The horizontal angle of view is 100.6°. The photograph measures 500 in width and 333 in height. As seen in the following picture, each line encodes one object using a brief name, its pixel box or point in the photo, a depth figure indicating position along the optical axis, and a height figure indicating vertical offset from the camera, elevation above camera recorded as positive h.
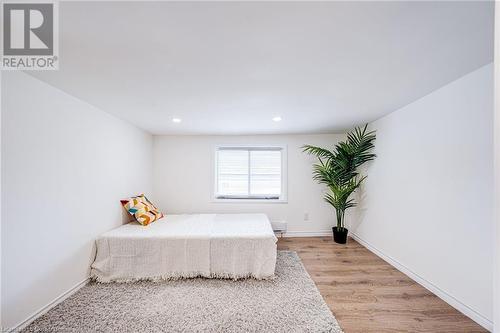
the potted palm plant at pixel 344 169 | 3.50 -0.04
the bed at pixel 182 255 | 2.49 -1.10
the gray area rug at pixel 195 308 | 1.75 -1.36
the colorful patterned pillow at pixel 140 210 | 3.04 -0.65
